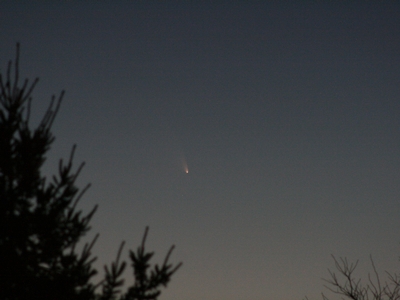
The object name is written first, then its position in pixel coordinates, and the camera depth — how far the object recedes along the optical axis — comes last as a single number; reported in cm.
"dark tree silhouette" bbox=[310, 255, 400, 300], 1368
